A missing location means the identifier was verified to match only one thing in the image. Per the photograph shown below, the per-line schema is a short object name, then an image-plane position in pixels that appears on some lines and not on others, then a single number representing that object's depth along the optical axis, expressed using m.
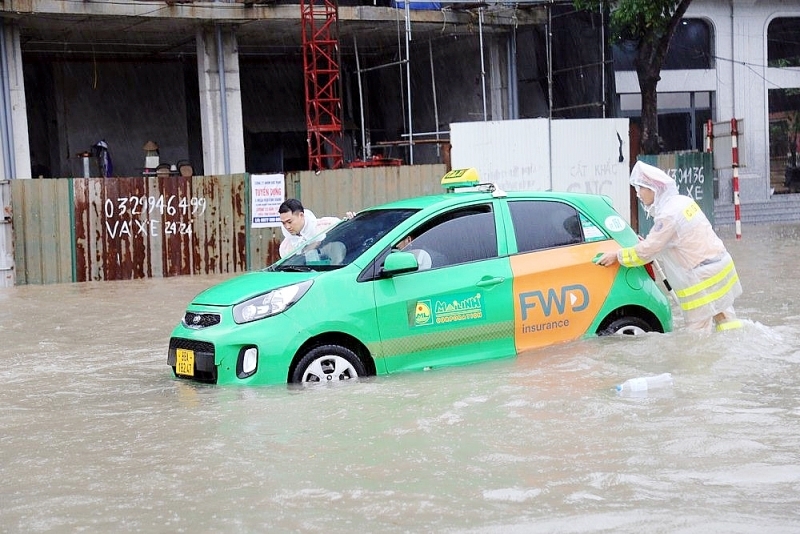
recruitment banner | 18.23
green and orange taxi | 7.54
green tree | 23.09
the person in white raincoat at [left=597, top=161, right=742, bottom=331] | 8.76
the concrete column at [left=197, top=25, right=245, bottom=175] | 24.92
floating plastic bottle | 7.30
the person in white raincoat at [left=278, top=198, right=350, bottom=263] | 9.97
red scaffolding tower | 24.20
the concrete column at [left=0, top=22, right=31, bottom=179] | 22.78
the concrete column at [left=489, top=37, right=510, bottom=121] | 27.91
